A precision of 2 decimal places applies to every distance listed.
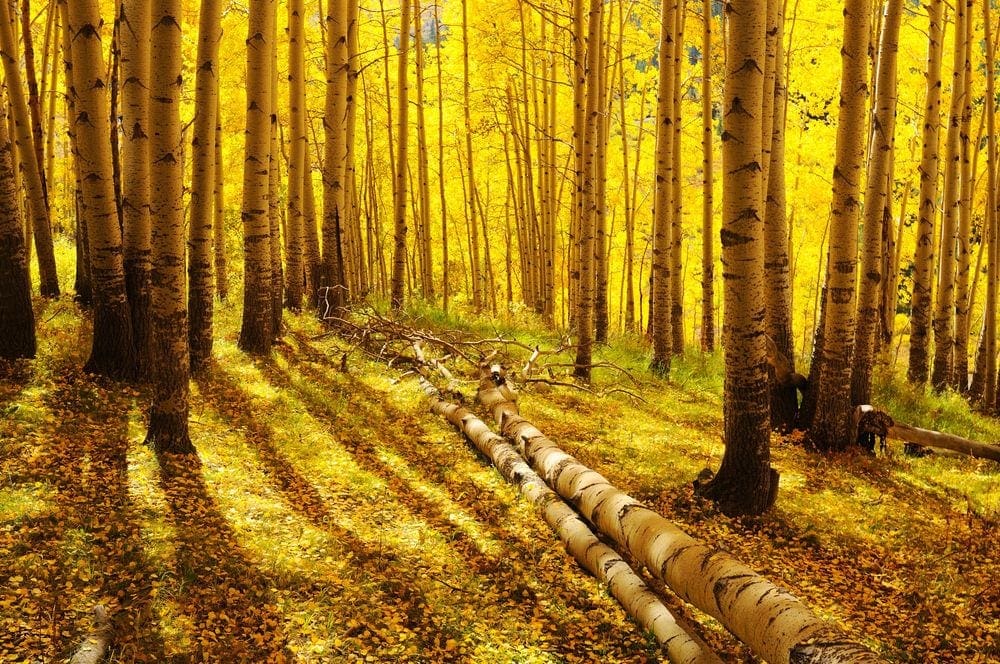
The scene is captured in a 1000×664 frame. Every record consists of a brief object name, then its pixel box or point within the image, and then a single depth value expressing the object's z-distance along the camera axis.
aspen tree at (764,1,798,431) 7.44
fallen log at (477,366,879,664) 3.07
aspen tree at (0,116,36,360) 6.42
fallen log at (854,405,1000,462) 7.28
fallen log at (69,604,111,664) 3.14
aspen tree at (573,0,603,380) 8.95
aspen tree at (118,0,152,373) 5.65
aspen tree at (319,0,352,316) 9.88
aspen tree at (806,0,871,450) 6.33
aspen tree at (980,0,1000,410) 11.24
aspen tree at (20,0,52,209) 9.50
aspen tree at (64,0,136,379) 6.26
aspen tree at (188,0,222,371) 7.00
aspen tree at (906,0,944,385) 9.39
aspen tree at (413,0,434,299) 13.67
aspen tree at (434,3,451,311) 15.47
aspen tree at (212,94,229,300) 12.84
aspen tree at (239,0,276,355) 7.75
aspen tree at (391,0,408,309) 11.38
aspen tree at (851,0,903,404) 6.80
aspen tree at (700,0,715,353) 10.86
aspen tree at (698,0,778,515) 5.07
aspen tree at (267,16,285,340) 8.79
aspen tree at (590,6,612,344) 9.97
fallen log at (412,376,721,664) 3.72
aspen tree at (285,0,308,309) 9.52
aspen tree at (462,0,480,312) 14.59
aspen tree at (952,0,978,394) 10.72
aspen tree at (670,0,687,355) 10.28
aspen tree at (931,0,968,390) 10.16
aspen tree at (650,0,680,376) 9.34
